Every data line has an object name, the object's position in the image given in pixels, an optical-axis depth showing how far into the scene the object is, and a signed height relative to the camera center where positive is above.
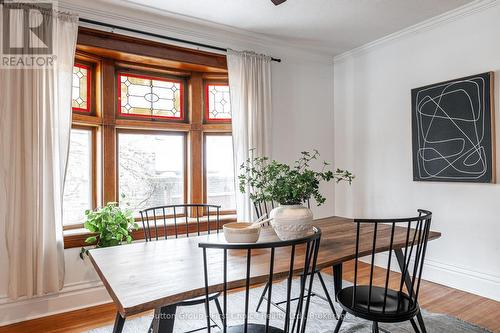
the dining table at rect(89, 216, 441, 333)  1.21 -0.45
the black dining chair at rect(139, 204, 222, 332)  3.16 -0.53
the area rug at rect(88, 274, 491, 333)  2.33 -1.13
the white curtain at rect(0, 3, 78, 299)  2.38 +0.02
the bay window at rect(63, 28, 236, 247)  3.01 +0.38
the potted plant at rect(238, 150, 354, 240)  1.80 -0.17
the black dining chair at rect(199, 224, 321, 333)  1.24 -0.45
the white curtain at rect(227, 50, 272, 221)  3.40 +0.61
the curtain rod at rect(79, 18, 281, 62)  2.76 +1.22
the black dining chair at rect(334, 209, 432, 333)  1.64 -0.72
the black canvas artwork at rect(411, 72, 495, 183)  2.82 +0.31
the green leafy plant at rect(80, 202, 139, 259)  2.62 -0.45
